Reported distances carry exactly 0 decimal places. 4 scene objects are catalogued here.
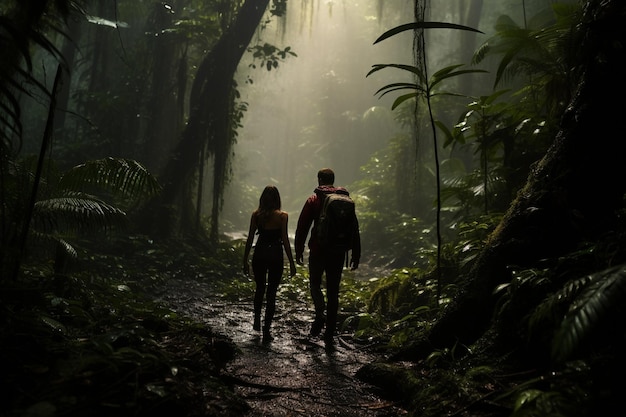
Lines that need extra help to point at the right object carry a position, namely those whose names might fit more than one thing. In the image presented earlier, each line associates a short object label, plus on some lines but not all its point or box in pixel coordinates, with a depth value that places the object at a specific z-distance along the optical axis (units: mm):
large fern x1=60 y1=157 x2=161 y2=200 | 4496
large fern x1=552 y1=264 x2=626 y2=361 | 1654
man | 4435
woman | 4750
